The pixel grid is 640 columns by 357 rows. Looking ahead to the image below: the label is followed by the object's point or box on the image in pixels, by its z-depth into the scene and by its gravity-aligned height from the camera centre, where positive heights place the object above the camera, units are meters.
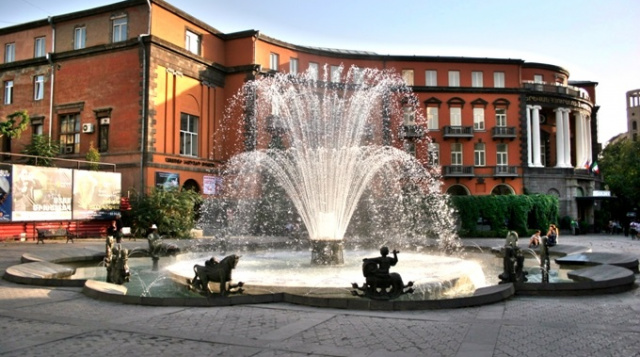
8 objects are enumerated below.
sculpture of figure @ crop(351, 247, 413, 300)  8.66 -1.20
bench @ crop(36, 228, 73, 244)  22.44 -1.07
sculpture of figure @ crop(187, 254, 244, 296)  9.23 -1.13
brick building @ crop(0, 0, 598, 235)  30.66 +8.20
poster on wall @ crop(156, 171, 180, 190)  30.22 +1.81
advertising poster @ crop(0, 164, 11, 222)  23.03 +0.68
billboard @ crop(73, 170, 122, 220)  26.38 +0.85
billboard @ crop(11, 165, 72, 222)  23.61 +0.80
